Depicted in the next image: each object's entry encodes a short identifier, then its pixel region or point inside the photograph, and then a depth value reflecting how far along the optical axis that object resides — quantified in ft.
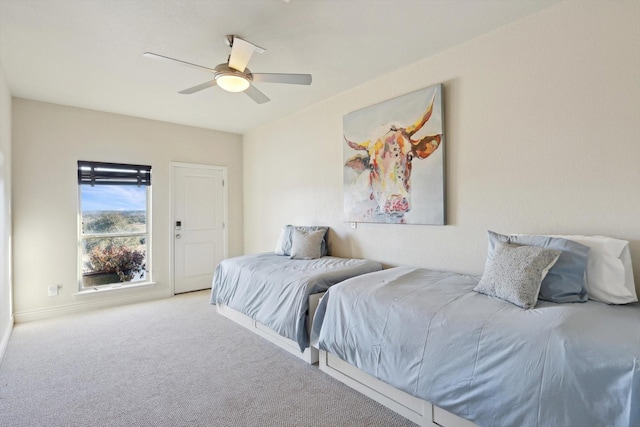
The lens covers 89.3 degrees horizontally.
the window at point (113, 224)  14.01
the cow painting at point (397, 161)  9.40
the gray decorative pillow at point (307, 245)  12.31
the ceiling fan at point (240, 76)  7.57
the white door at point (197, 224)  16.20
